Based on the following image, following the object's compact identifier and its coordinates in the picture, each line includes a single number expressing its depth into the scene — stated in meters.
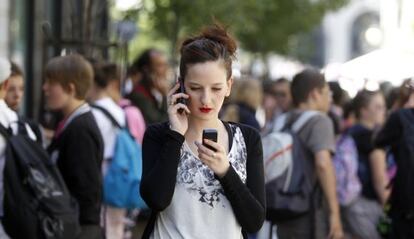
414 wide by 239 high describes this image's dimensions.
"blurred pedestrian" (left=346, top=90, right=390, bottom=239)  16.33
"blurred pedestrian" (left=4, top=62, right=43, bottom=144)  12.53
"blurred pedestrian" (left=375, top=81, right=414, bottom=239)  13.48
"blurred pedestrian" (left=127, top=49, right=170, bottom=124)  19.26
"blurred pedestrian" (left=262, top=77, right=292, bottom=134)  24.68
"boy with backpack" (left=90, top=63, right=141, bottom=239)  14.94
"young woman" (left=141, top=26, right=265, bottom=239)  8.11
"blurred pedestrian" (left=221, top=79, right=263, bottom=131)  19.09
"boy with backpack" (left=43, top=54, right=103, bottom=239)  11.49
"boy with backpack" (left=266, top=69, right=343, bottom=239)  13.95
